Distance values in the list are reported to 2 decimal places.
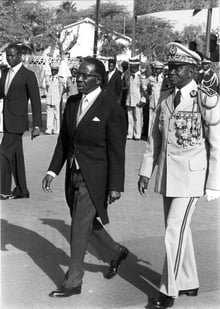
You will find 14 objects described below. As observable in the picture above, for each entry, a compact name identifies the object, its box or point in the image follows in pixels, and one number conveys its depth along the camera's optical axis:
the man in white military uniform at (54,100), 17.83
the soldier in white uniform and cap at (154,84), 16.33
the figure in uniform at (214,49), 16.05
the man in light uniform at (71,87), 17.50
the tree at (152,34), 88.12
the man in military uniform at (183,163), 5.26
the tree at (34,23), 43.83
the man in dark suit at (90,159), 5.54
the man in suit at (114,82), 16.81
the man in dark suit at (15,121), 9.30
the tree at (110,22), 74.62
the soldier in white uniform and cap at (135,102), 16.73
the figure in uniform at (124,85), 17.52
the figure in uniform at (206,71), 10.29
